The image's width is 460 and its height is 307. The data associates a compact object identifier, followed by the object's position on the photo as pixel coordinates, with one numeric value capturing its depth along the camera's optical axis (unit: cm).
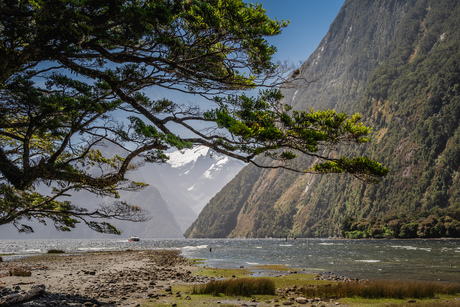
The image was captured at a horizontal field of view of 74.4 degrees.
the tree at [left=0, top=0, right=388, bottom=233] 748
